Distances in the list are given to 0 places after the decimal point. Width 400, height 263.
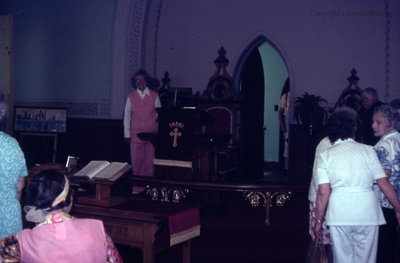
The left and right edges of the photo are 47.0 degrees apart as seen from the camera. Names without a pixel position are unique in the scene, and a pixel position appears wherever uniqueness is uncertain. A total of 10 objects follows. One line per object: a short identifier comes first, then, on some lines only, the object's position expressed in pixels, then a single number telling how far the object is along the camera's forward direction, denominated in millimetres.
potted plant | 8547
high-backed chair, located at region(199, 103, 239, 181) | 7742
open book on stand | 3521
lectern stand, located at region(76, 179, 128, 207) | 3467
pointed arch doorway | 8906
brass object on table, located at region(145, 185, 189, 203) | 5673
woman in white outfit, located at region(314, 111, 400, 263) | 3016
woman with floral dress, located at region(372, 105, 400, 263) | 3529
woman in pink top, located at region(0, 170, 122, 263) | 2195
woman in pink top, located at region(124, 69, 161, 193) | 6484
